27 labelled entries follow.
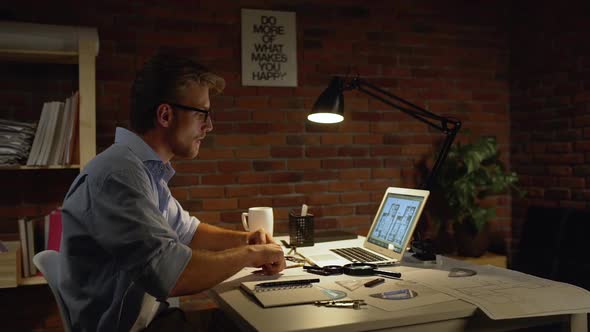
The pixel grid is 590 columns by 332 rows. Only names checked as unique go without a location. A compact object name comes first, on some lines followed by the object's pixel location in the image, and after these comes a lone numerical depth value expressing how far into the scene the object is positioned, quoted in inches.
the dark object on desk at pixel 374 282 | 60.3
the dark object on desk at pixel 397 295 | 54.7
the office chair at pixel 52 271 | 55.2
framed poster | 119.1
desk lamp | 74.9
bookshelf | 94.3
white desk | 47.1
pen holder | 88.4
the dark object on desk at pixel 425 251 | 73.5
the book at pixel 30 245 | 96.0
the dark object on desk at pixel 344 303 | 52.2
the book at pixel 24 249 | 95.6
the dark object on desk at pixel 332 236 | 98.4
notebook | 53.4
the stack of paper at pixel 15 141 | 94.0
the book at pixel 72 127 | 97.1
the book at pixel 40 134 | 95.7
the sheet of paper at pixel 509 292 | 51.1
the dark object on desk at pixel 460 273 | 64.7
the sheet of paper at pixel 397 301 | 52.2
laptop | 73.4
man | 50.6
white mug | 85.9
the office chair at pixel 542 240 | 114.7
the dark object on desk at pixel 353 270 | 66.3
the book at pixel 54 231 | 95.8
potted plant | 122.9
